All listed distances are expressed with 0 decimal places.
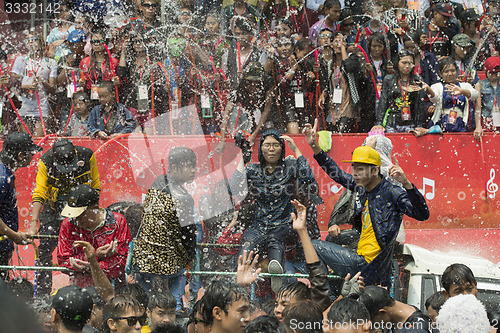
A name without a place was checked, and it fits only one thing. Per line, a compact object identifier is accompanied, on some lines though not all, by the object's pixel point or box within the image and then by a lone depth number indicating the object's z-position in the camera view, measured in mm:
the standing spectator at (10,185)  6246
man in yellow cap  5273
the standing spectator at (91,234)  5656
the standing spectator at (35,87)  10578
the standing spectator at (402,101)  9609
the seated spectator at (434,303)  4996
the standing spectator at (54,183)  6754
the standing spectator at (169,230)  6008
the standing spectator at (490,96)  9828
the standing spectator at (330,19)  11570
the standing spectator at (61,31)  11334
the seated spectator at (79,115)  9477
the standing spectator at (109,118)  9117
